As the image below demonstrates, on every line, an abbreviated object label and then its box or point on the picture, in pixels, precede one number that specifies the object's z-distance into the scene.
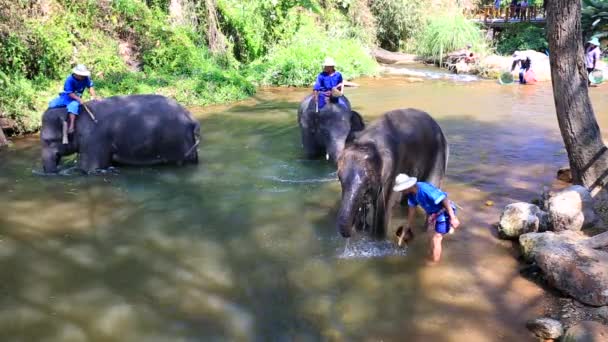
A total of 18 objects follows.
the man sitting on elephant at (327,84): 9.47
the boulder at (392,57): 26.05
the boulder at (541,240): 5.38
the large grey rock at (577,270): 4.72
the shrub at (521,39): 25.44
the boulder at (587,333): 4.07
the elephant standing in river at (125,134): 8.91
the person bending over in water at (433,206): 5.68
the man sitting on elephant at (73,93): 8.84
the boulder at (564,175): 8.27
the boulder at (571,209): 6.18
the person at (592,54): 17.43
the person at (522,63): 18.73
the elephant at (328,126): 9.32
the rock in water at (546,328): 4.38
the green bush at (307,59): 19.02
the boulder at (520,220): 6.14
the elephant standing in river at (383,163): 5.47
